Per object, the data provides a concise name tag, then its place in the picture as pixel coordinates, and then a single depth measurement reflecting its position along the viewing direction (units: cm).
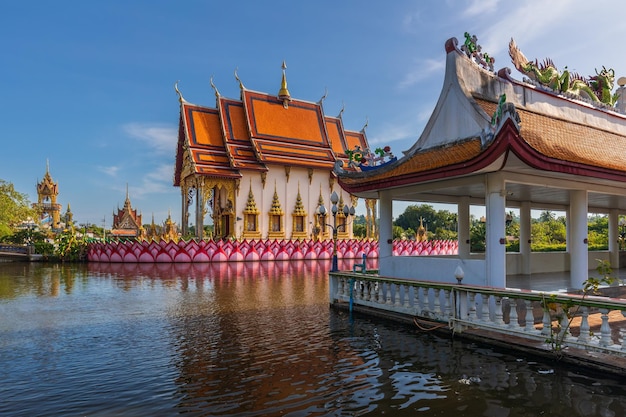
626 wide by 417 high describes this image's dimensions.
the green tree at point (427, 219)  6327
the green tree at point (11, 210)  3681
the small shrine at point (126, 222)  4941
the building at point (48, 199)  5391
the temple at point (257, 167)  3086
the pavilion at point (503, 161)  708
